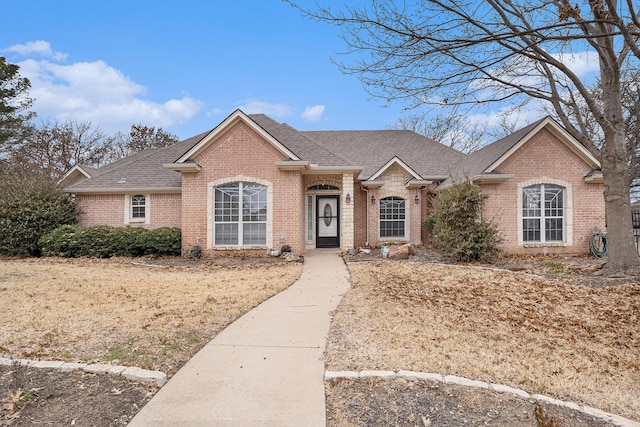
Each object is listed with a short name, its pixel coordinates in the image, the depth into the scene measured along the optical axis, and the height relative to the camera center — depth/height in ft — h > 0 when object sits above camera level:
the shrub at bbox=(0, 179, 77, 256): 46.16 +0.78
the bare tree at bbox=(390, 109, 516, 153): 103.19 +24.68
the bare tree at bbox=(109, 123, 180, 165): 112.98 +24.69
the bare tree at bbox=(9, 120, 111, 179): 88.12 +18.91
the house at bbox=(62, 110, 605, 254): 44.86 +3.80
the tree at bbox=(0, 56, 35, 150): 80.48 +26.64
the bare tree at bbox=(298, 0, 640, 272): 20.34 +9.72
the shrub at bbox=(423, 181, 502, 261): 39.78 -0.74
